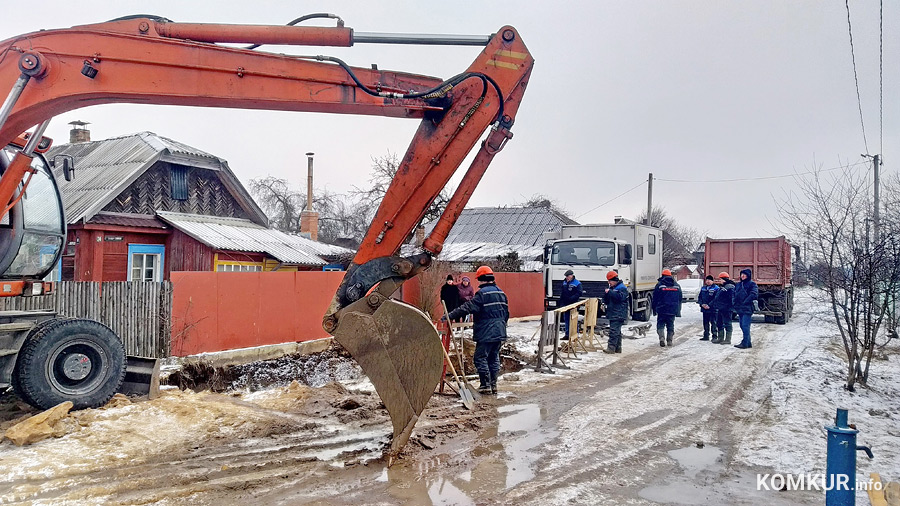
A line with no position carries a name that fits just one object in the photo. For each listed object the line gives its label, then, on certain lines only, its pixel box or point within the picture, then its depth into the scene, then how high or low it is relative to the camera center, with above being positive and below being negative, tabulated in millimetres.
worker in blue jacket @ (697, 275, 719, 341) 15523 -1064
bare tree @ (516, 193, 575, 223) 53031 +5439
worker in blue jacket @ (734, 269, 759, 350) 14273 -825
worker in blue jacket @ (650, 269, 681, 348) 14562 -1023
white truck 17547 +150
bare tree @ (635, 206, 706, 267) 52350 +2463
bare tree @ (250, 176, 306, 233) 47906 +4373
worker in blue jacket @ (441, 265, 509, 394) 8773 -877
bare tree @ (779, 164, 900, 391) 8898 -43
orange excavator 5406 +1451
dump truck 19906 +57
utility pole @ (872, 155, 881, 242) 9732 +765
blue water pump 3990 -1266
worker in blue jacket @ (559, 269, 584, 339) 14414 -651
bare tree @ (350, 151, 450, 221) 28738 +3816
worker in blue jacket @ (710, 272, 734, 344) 14969 -1051
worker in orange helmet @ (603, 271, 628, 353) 13367 -969
